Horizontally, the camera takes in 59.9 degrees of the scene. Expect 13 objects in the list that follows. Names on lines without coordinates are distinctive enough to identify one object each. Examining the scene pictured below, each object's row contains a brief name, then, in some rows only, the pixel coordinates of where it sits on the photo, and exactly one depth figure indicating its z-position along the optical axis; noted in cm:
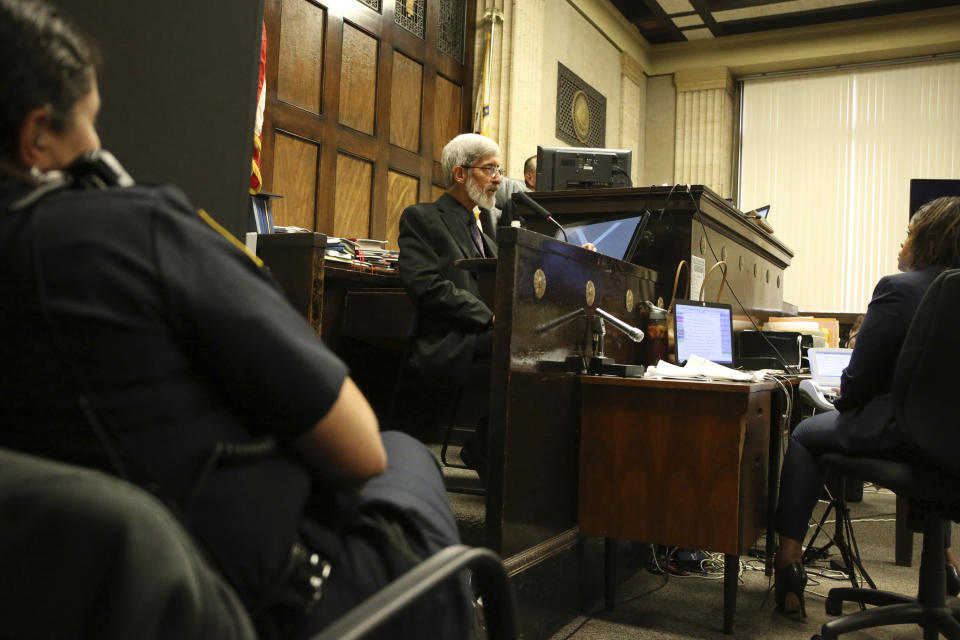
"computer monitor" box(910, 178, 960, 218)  439
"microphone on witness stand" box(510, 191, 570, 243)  292
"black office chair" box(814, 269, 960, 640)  189
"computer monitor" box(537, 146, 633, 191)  377
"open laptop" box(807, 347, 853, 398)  345
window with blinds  787
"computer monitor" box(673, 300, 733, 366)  286
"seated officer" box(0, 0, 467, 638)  71
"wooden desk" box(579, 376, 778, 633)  216
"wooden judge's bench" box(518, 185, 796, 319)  316
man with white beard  271
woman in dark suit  218
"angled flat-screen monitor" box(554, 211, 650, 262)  311
